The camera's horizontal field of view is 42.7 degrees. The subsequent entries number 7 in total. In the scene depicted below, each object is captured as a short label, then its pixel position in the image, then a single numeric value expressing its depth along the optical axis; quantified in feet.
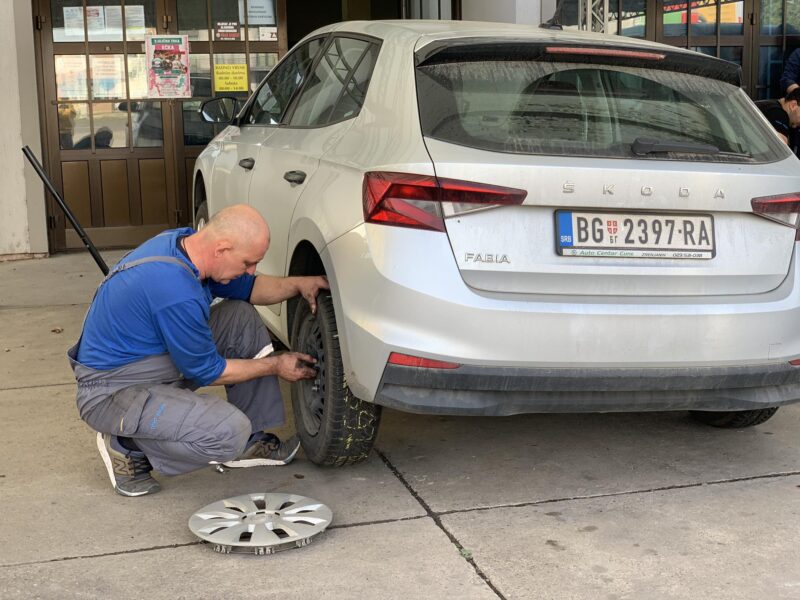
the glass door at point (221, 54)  30.25
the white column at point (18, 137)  27.68
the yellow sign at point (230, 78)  30.66
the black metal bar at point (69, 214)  17.39
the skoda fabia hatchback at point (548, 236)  10.09
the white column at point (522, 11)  26.32
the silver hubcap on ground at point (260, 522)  10.12
